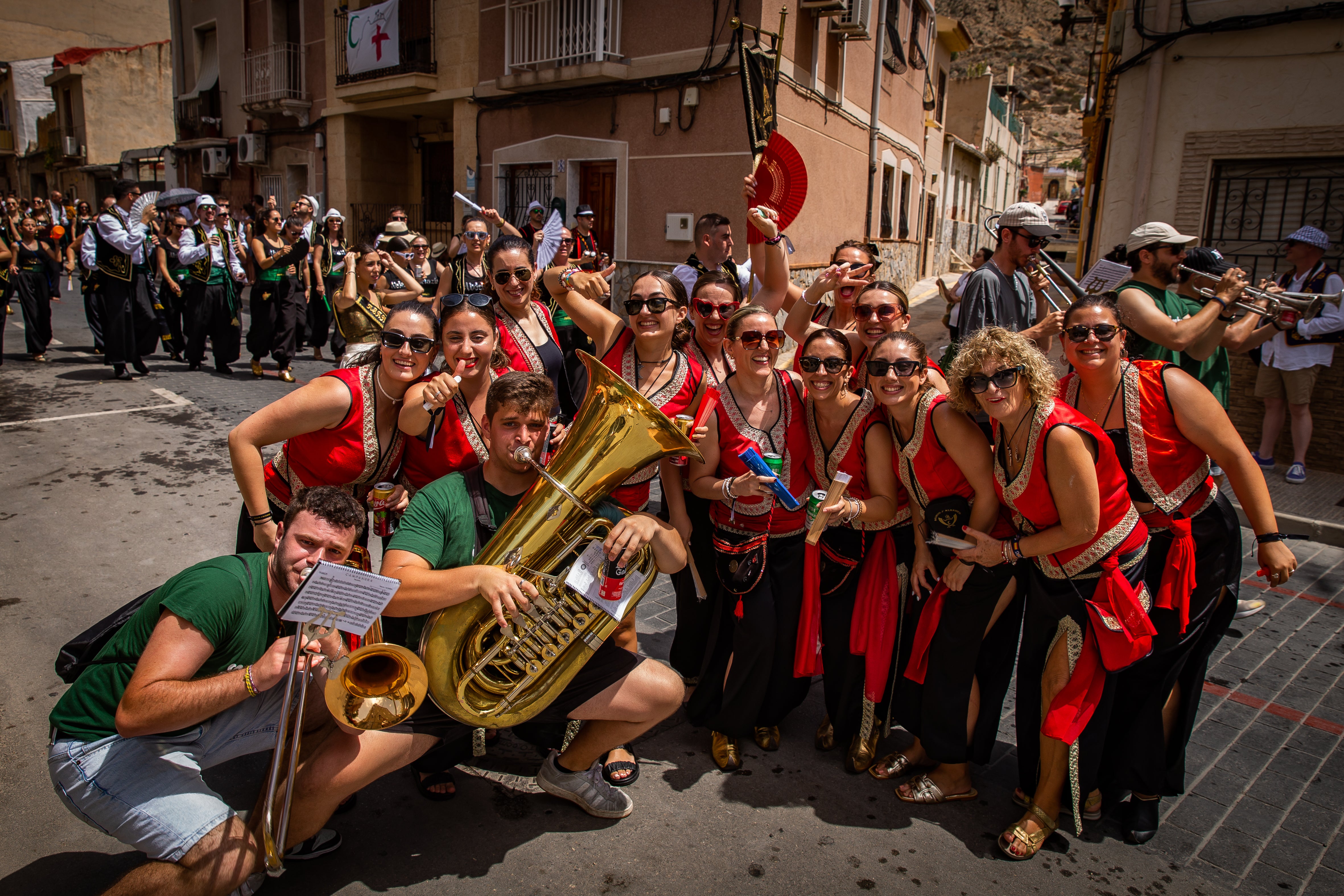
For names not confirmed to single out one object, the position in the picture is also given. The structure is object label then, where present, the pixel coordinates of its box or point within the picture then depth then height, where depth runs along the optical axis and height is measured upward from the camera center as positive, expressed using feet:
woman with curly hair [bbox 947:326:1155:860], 8.64 -2.86
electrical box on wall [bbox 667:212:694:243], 41.70 +2.24
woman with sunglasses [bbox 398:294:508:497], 10.42 -1.88
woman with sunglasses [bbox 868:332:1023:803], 9.37 -3.60
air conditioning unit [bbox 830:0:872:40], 43.57 +13.48
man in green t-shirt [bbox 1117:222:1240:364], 12.70 -0.16
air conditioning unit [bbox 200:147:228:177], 70.54 +7.79
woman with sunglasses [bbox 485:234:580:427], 13.19 -0.80
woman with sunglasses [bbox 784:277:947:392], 11.44 -0.48
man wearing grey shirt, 13.58 +0.05
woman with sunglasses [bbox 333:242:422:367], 21.95 -1.13
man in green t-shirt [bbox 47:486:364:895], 7.12 -3.89
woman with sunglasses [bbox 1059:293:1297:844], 9.33 -2.78
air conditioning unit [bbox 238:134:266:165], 65.72 +8.35
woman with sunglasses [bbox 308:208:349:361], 34.76 -0.63
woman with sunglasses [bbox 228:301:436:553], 9.87 -2.04
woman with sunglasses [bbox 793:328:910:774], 10.05 -3.48
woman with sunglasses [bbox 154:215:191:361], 33.09 -0.99
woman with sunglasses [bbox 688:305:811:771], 10.53 -3.18
